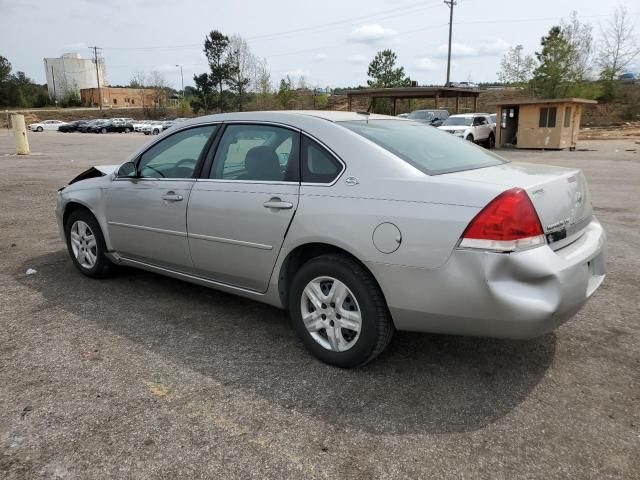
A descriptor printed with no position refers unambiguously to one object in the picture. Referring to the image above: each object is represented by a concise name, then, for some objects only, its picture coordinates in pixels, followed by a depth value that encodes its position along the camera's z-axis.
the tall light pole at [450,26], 52.19
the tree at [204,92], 78.19
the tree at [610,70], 45.97
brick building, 104.88
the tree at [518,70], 45.43
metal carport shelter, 30.36
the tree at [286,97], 59.71
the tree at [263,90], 64.12
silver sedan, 2.79
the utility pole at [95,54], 101.00
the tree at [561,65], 41.25
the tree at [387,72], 60.66
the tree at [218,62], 77.88
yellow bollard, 22.27
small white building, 113.38
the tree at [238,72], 76.06
